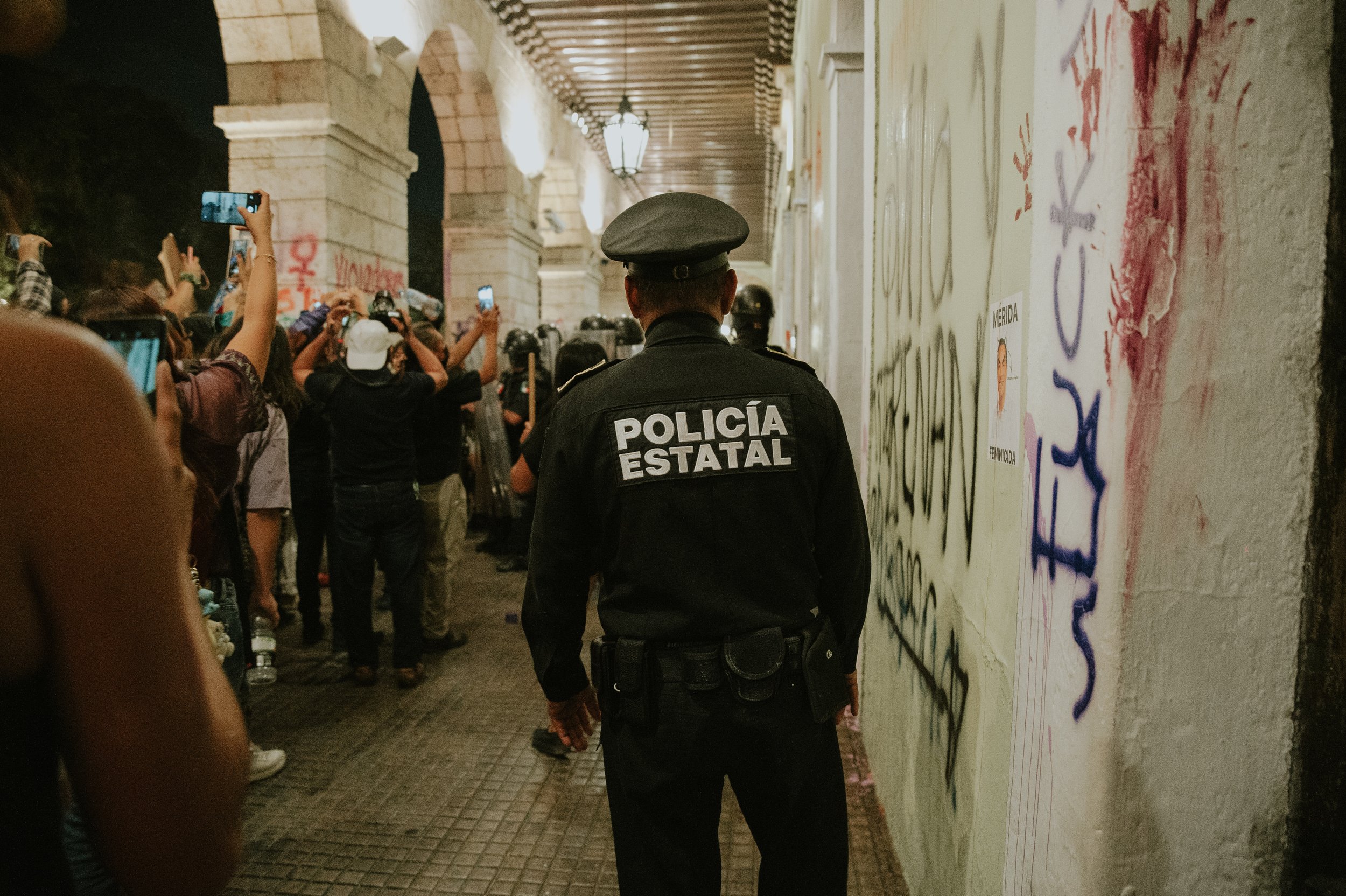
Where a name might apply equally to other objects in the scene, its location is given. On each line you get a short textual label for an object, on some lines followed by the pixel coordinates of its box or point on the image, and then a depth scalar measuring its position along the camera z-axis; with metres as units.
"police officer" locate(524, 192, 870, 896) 1.79
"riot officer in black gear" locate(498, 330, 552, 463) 7.21
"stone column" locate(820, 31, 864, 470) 5.07
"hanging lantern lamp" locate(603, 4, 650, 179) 9.94
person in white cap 4.63
